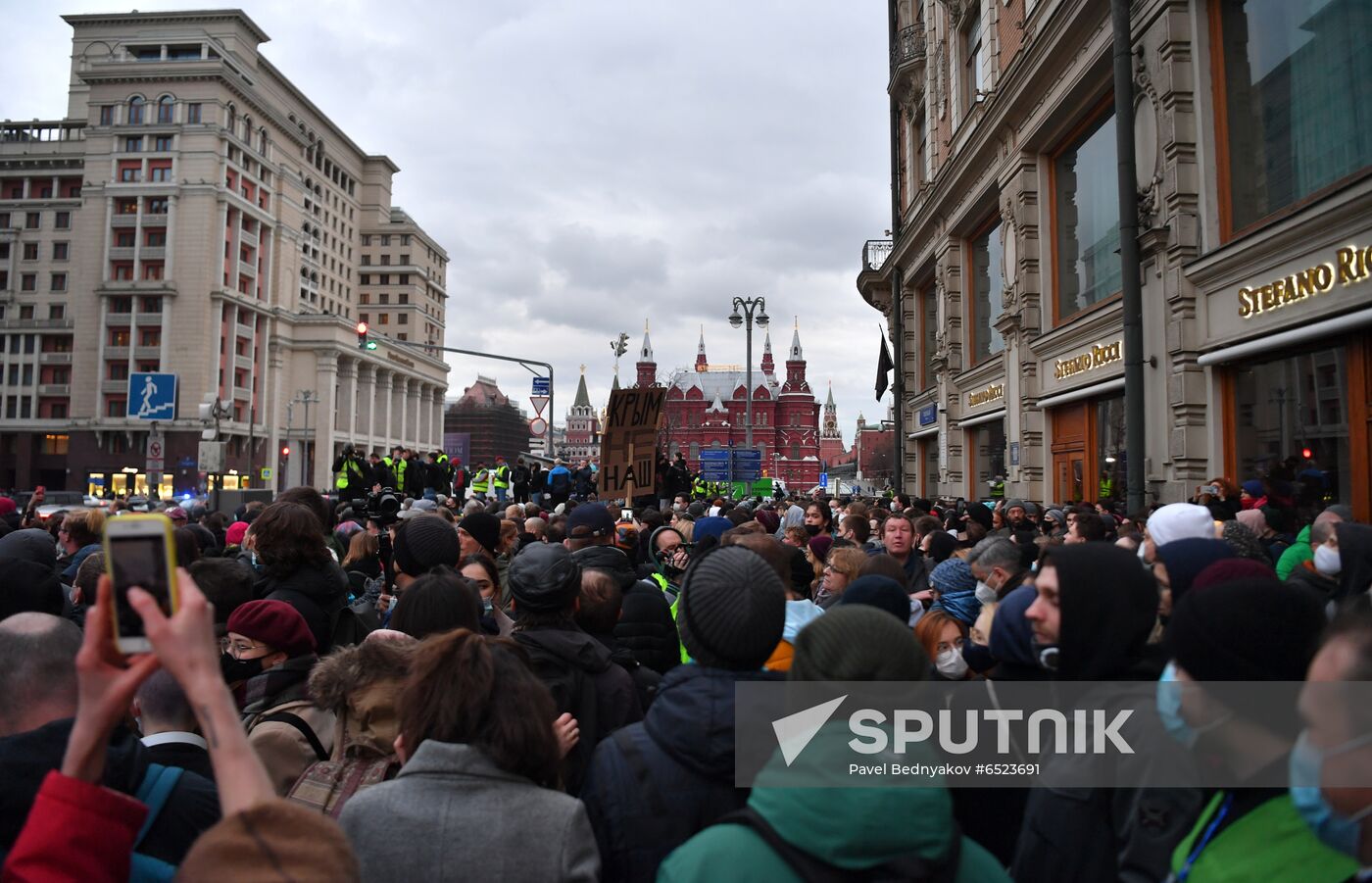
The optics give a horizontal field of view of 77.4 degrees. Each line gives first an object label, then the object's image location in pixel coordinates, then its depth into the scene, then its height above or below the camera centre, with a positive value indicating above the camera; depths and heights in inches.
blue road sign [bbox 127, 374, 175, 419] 765.3 +70.6
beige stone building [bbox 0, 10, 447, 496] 2748.5 +692.6
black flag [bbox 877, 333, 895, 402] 1235.2 +166.9
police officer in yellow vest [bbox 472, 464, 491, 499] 745.0 -6.3
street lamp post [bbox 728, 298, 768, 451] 1176.8 +232.0
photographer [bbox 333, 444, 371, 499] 565.6 +1.0
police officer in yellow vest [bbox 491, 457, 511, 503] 753.6 -1.9
